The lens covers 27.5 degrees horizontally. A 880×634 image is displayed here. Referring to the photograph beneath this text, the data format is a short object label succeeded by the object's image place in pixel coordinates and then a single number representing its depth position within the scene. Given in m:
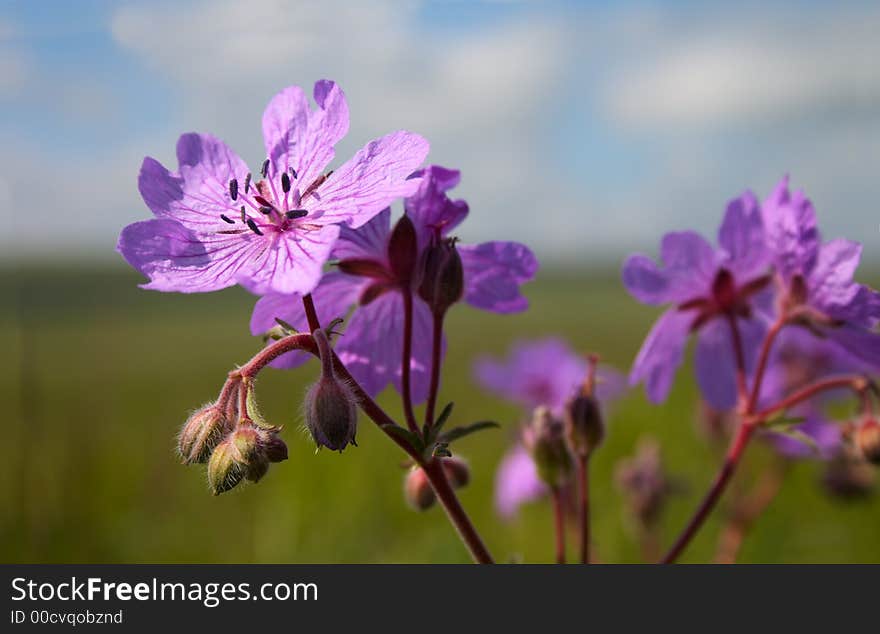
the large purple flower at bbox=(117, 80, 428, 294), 0.23
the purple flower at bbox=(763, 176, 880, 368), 0.26
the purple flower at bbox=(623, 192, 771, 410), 0.27
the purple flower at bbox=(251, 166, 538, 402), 0.25
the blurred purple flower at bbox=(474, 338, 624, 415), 0.36
